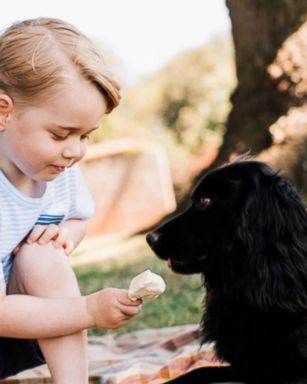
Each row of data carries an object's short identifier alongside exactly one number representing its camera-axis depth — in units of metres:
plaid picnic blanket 2.80
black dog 2.38
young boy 2.12
